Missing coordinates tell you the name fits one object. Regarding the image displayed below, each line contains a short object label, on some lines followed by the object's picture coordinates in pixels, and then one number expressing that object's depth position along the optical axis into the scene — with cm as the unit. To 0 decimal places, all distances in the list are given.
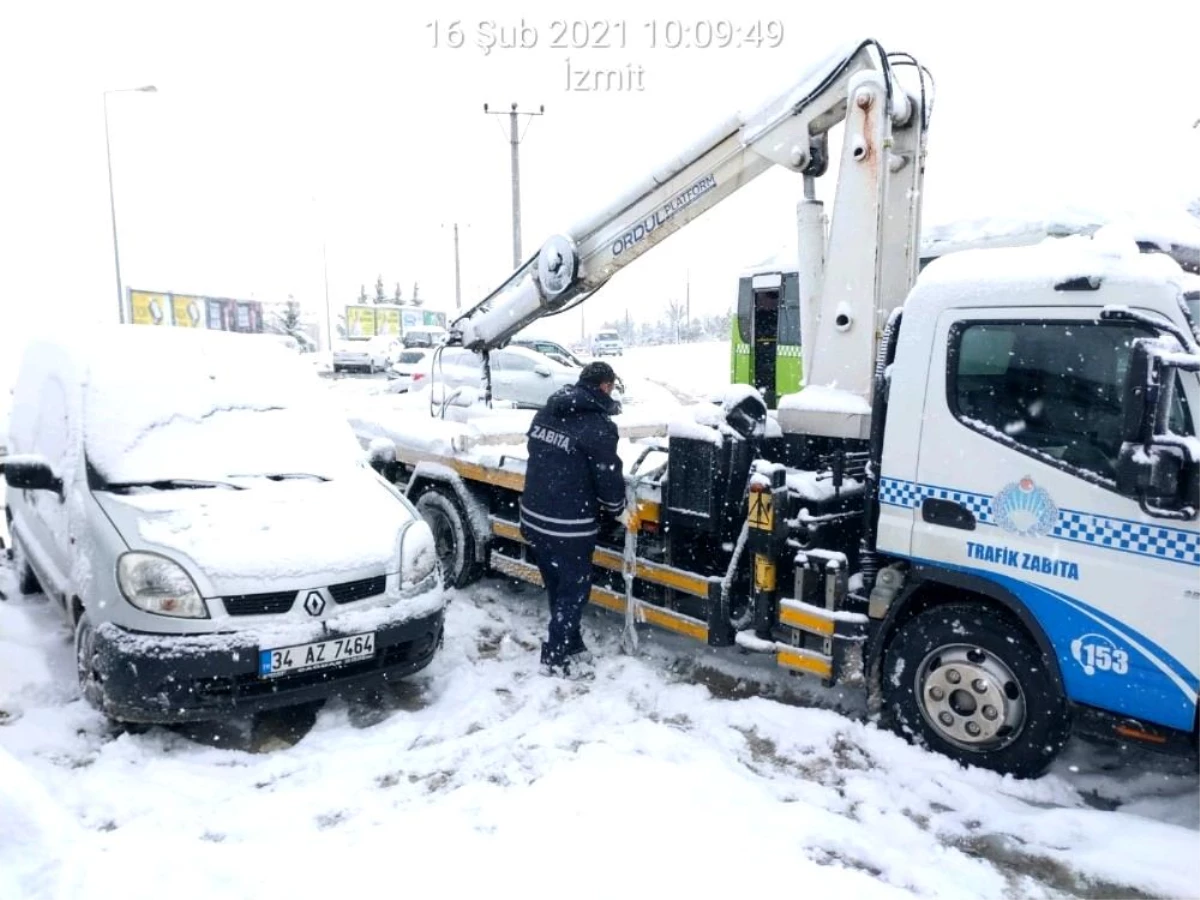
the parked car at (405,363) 2962
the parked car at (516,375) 1717
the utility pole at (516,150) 2216
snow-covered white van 382
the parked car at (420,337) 4059
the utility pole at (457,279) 5252
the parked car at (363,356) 3576
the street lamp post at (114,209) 2291
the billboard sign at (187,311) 4022
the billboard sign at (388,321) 5828
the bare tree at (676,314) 8556
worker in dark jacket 483
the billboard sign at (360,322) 5544
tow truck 327
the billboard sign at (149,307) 3719
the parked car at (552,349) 2176
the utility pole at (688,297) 7775
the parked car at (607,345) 4786
